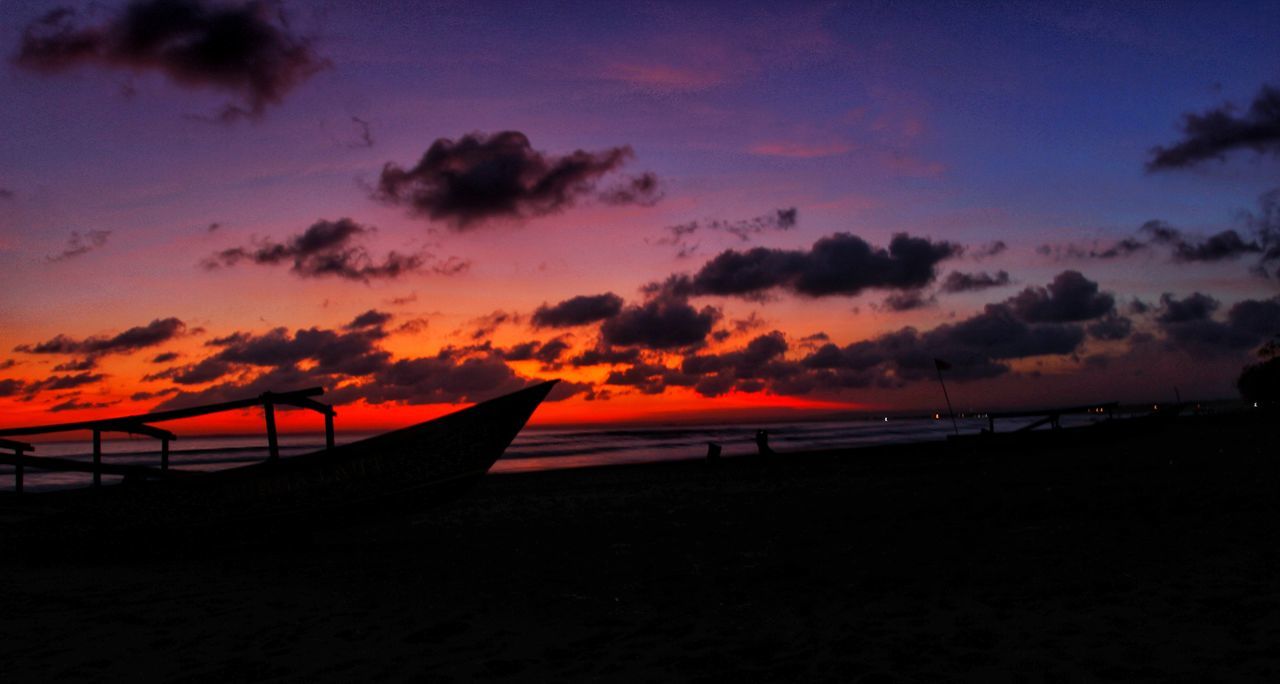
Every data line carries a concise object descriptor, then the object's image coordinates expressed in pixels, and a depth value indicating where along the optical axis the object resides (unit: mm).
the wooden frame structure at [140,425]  12148
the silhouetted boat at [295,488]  11922
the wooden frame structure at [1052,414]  27962
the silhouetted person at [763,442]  32469
